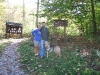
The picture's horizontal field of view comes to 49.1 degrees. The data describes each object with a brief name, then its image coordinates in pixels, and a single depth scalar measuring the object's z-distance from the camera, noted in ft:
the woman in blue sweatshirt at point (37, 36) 21.98
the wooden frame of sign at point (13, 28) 53.75
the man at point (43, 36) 21.00
